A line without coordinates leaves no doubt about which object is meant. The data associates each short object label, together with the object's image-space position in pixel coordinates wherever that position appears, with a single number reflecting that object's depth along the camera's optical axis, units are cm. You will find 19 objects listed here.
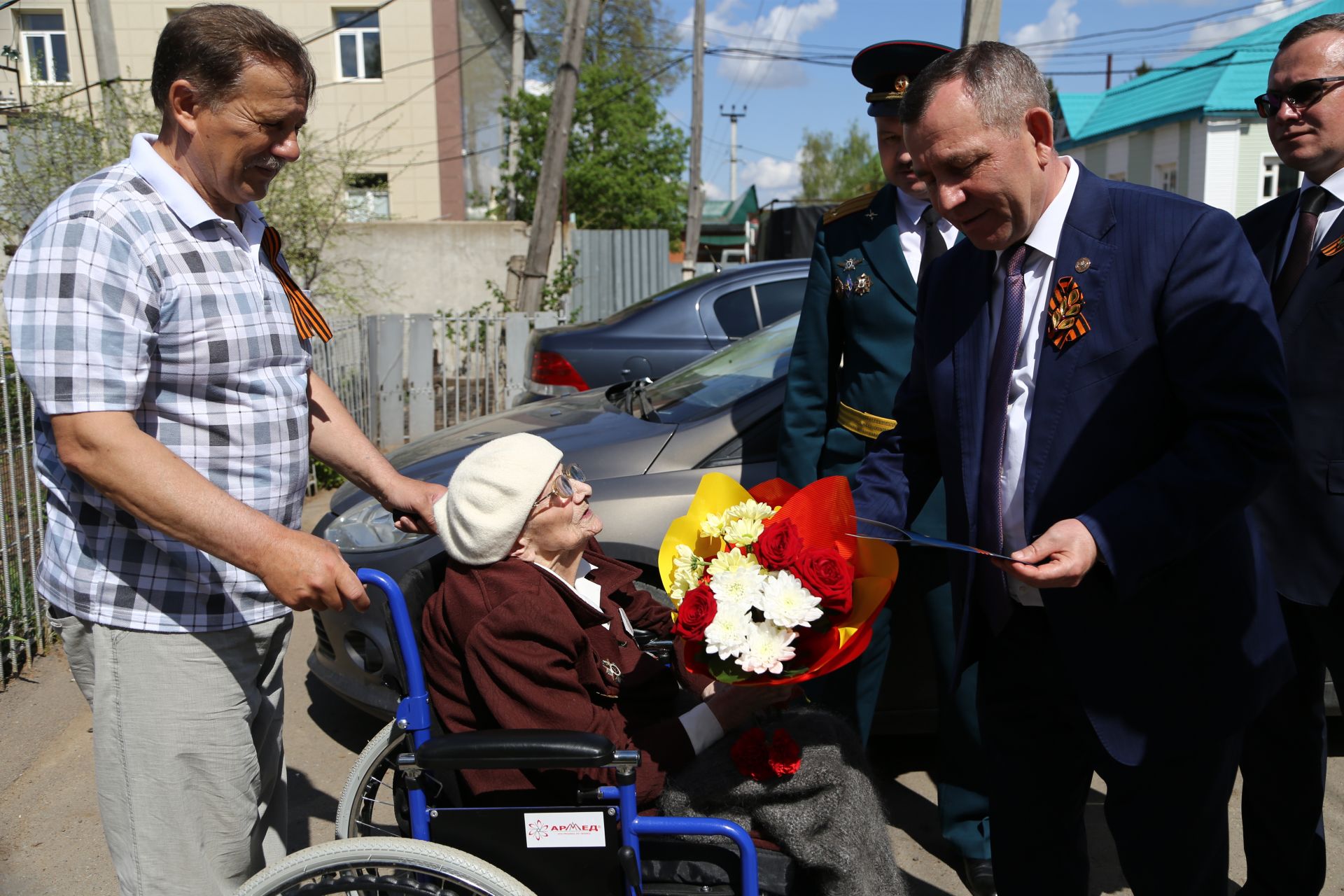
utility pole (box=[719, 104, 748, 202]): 5666
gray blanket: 200
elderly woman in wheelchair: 192
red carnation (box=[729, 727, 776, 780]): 202
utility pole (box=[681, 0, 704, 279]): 2267
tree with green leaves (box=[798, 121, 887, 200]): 6359
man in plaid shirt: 173
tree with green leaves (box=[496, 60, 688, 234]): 2836
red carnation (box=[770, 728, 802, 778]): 201
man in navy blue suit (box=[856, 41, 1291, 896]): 174
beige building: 2341
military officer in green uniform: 302
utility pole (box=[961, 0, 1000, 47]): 687
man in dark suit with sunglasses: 239
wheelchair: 189
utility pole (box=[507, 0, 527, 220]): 2416
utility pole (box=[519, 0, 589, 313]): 1127
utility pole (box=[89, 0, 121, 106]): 1035
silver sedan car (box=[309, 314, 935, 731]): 341
